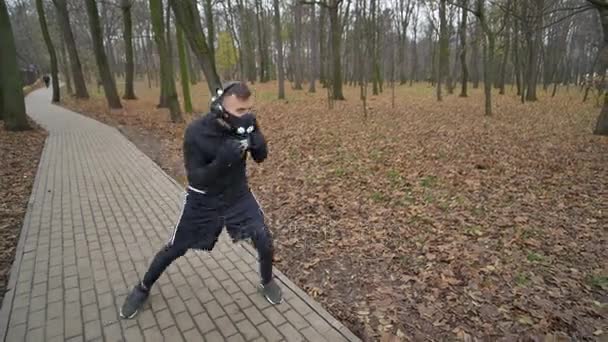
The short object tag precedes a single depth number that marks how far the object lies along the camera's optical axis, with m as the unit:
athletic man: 2.61
